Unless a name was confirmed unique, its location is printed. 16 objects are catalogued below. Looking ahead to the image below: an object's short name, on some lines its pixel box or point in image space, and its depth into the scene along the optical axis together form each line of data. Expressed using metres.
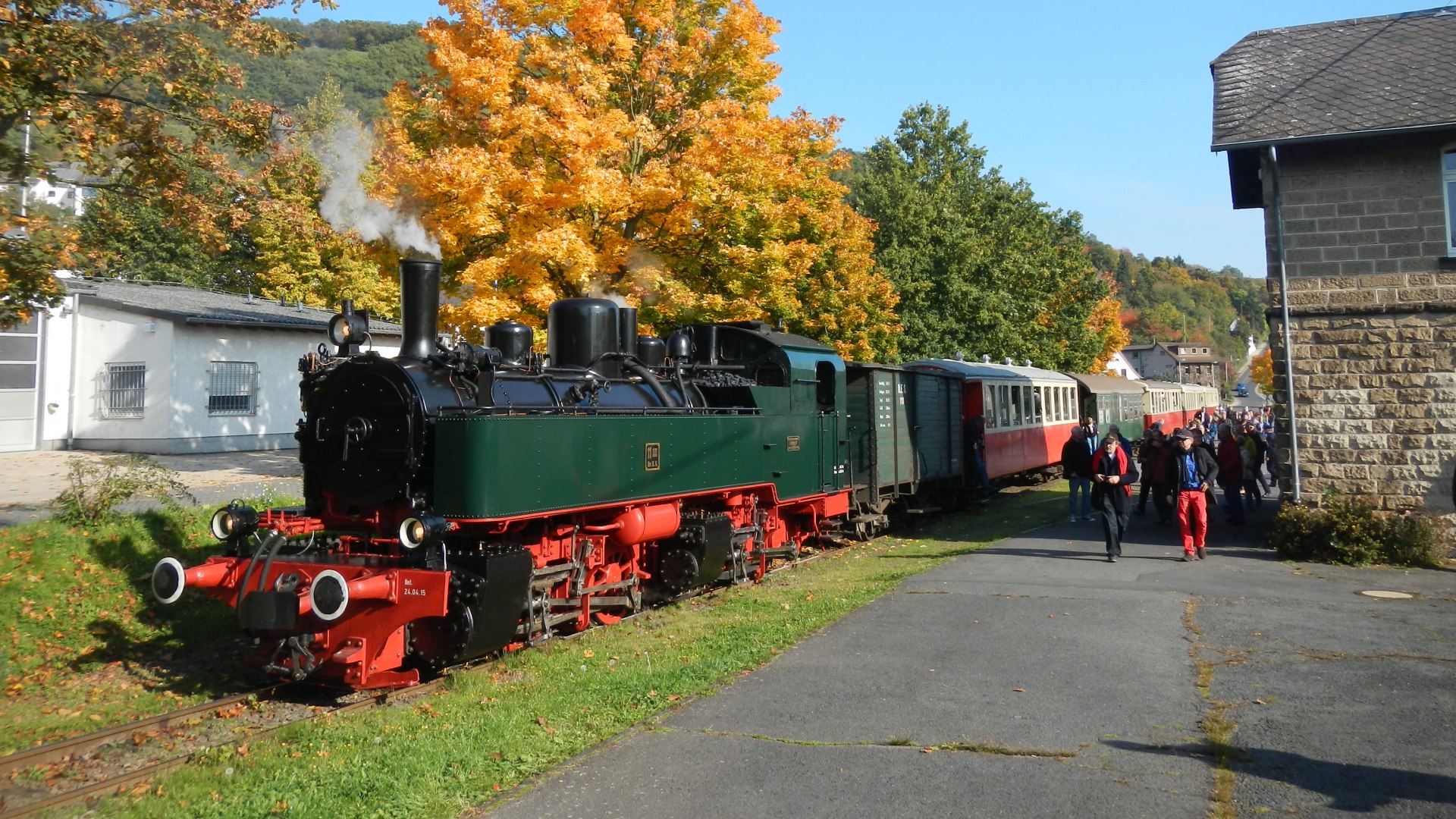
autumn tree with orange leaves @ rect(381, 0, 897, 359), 13.52
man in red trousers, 11.85
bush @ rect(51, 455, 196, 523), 10.14
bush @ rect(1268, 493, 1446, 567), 11.54
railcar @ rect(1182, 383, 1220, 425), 41.27
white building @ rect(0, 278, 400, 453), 20.33
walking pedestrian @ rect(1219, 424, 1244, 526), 14.70
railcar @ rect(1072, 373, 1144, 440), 28.27
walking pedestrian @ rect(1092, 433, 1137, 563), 11.38
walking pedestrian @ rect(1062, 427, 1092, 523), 15.36
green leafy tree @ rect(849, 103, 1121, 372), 31.80
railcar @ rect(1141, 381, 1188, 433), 34.72
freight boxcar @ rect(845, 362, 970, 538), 14.52
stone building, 11.91
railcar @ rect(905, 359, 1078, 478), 19.11
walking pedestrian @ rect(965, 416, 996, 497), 18.86
